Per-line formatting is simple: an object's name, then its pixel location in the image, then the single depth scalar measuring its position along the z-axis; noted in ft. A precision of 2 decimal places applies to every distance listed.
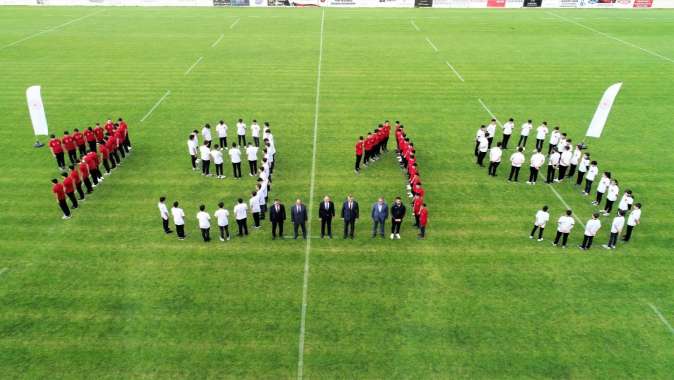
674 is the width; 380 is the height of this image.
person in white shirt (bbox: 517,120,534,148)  62.08
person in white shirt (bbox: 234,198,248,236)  43.50
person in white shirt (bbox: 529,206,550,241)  42.98
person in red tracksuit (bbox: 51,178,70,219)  45.52
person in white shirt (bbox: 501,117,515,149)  62.13
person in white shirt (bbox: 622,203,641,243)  42.98
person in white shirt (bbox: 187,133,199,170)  55.62
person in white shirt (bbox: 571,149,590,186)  53.36
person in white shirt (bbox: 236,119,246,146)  62.71
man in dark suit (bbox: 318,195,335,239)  43.29
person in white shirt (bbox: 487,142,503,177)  55.11
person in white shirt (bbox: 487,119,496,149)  61.26
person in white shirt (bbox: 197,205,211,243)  42.37
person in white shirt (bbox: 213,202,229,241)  42.88
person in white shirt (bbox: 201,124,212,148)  59.93
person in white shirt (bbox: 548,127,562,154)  59.06
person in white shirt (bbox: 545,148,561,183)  53.93
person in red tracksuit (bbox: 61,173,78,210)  47.24
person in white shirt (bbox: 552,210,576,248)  42.42
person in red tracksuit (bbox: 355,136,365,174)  55.29
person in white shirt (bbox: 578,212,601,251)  41.88
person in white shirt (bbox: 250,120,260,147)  62.64
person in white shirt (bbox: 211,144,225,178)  54.54
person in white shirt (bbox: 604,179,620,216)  47.57
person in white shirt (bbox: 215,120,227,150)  61.41
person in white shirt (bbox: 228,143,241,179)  54.03
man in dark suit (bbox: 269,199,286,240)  43.34
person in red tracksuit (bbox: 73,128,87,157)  58.70
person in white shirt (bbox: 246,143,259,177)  55.26
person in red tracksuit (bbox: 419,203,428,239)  44.01
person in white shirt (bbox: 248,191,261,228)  45.11
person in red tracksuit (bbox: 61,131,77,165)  57.72
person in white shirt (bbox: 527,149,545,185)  53.06
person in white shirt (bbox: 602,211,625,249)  42.52
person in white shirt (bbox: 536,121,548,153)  61.57
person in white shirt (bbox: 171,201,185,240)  42.65
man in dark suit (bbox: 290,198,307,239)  43.14
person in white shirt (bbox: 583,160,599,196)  51.78
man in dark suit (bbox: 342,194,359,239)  43.32
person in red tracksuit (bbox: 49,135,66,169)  56.18
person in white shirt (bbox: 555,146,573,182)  53.26
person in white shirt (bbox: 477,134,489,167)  57.82
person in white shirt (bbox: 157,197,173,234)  43.66
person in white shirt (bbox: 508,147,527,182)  53.78
